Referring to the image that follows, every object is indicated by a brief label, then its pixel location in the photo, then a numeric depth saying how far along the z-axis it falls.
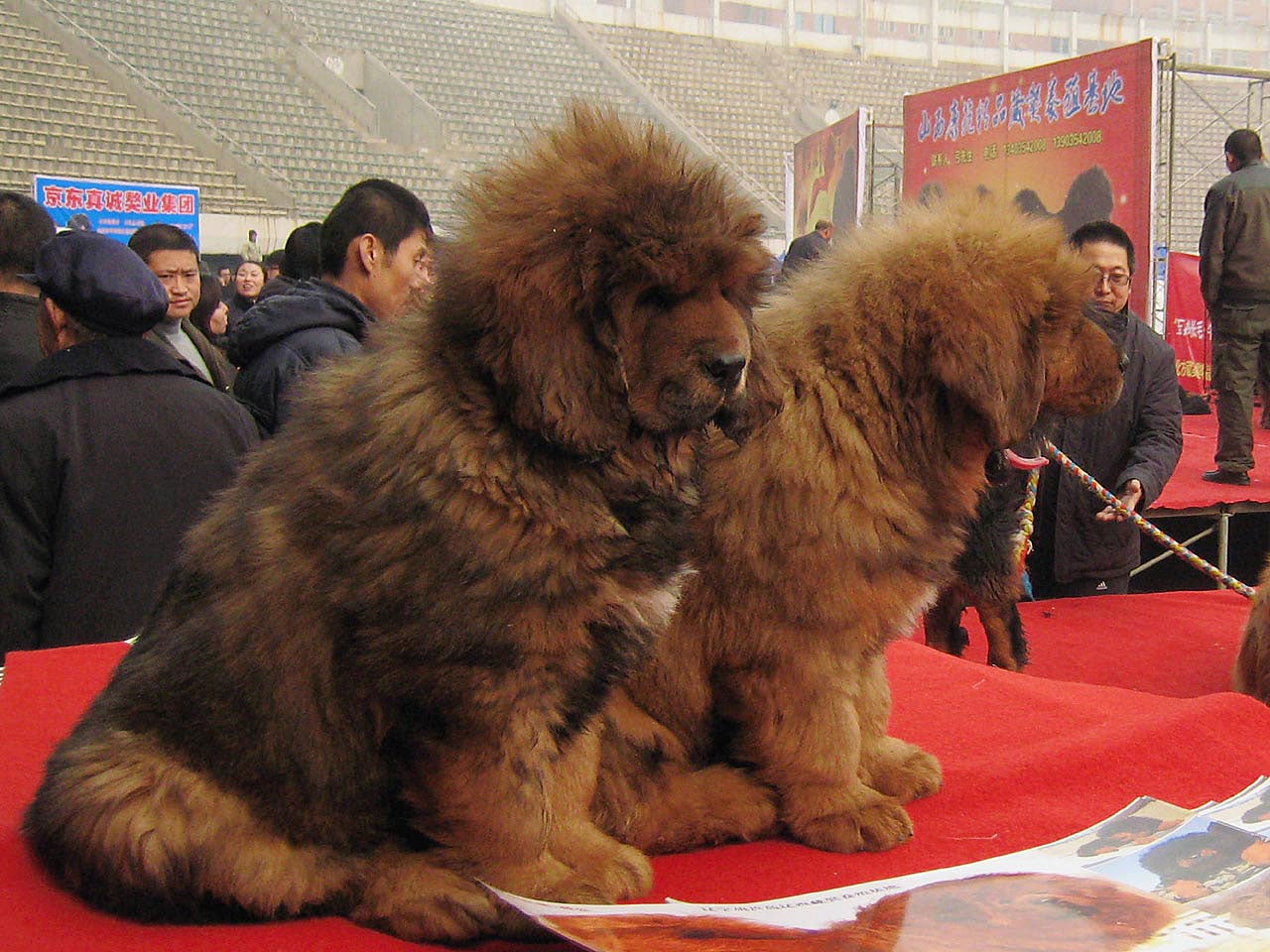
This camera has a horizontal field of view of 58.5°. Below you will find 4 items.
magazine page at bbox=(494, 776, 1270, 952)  1.71
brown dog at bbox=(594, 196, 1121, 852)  2.35
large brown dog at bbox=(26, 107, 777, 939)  1.82
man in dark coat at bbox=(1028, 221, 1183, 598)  5.99
